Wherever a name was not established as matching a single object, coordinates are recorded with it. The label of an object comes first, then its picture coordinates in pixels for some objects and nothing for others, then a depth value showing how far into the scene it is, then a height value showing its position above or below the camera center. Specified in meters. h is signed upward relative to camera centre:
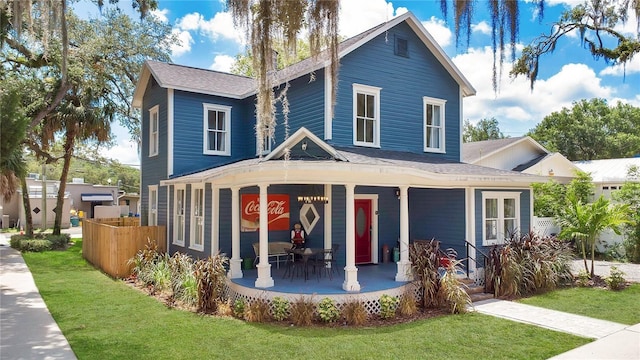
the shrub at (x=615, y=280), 10.60 -2.15
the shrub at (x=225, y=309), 8.41 -2.29
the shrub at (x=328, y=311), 7.83 -2.15
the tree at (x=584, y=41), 10.31 +3.93
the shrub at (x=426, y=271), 8.80 -1.58
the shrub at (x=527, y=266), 9.85 -1.72
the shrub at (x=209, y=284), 8.62 -1.83
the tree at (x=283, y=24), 5.67 +2.35
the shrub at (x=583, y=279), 11.08 -2.25
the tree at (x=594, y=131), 39.72 +6.16
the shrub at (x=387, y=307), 8.20 -2.18
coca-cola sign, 11.59 -0.47
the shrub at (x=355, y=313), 7.80 -2.20
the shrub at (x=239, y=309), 8.29 -2.25
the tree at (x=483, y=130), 52.97 +8.22
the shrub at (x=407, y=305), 8.38 -2.20
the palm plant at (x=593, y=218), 11.44 -0.63
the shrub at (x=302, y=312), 7.72 -2.16
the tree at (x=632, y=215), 14.71 -0.70
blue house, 10.12 +0.94
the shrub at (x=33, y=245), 18.41 -2.20
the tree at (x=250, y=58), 6.18 +8.11
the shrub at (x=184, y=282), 9.09 -1.94
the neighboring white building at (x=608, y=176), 16.22 +0.87
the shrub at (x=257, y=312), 7.94 -2.21
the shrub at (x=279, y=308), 7.97 -2.15
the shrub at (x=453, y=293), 8.48 -2.00
